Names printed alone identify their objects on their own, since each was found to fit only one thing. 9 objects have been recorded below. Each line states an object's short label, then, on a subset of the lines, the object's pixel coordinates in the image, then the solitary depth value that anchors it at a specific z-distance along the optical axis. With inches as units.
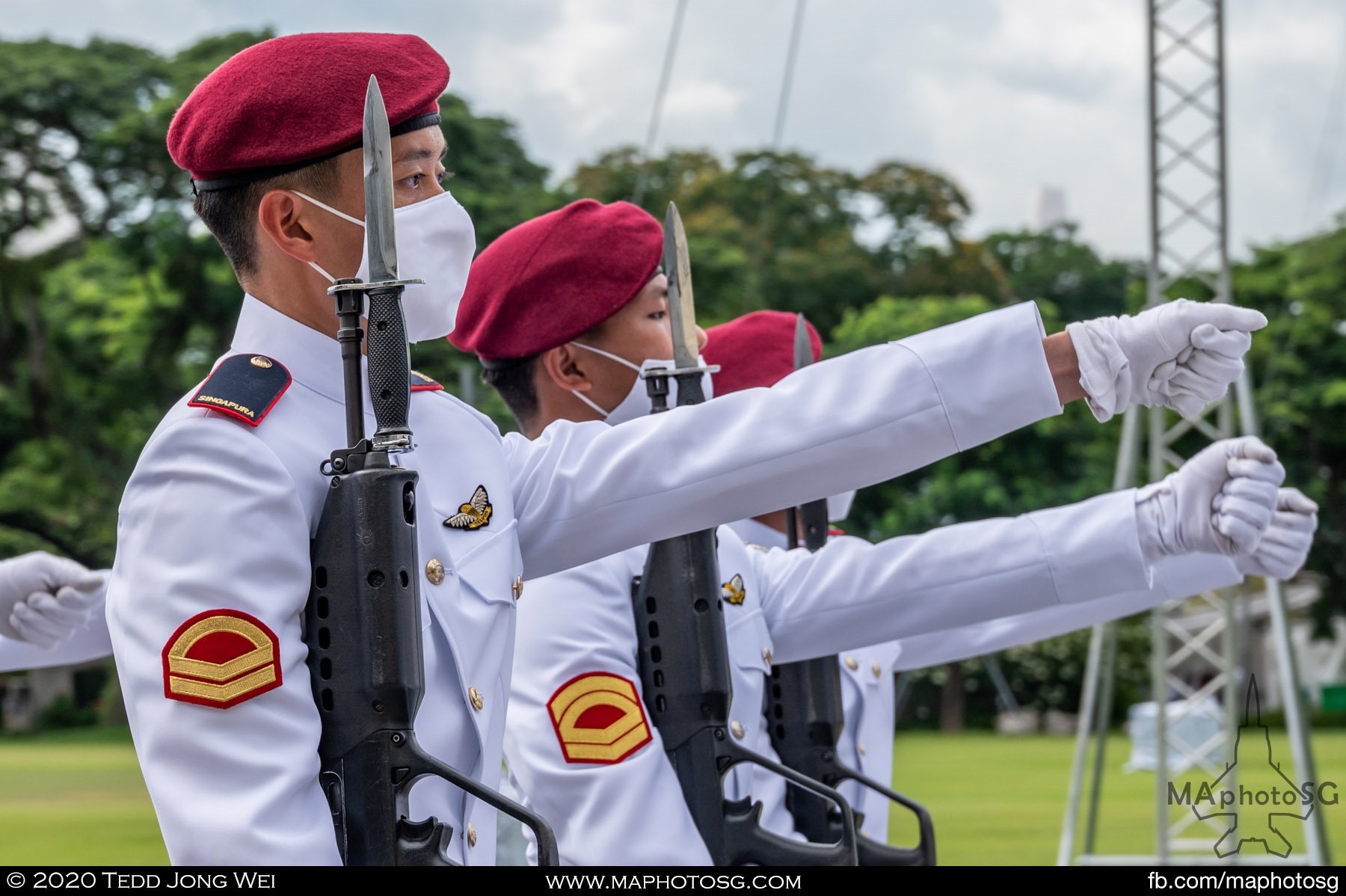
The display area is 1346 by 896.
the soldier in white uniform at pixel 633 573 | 205.8
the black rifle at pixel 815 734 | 243.1
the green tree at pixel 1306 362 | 2121.1
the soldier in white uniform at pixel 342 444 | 134.5
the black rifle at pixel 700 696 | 204.5
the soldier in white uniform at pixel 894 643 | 244.4
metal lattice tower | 645.3
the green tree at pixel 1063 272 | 2615.7
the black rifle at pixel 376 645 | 137.4
